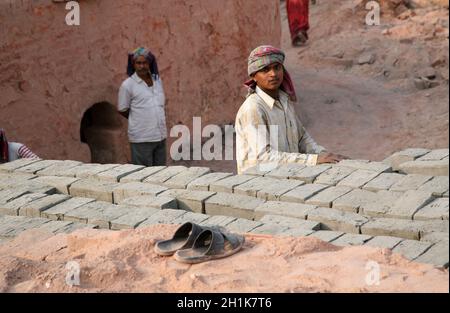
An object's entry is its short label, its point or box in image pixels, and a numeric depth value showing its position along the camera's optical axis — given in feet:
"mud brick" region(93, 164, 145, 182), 18.46
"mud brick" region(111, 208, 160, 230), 15.16
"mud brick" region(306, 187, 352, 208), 15.26
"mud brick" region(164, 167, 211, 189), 17.53
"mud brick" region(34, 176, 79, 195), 18.38
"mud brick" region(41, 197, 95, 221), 16.39
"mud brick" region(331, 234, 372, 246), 12.98
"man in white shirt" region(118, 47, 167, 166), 27.68
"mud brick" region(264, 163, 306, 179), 17.17
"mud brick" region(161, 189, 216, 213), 16.21
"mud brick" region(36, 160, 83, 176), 19.75
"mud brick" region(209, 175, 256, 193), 16.68
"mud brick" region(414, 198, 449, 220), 13.66
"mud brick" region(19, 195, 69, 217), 16.80
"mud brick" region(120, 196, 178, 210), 16.22
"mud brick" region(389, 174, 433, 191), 15.29
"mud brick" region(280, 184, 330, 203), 15.63
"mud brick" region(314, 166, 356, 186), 16.47
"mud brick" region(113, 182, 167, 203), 17.19
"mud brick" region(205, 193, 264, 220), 15.49
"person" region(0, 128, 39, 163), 22.91
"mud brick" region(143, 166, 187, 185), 18.01
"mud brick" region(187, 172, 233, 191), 17.11
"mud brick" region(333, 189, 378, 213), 14.84
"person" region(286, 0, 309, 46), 55.93
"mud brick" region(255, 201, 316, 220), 14.96
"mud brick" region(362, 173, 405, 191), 15.57
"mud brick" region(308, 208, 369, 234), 14.03
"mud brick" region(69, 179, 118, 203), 17.48
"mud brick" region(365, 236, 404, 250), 12.72
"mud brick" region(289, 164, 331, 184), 16.73
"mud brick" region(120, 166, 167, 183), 18.28
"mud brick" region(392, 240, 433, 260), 12.21
